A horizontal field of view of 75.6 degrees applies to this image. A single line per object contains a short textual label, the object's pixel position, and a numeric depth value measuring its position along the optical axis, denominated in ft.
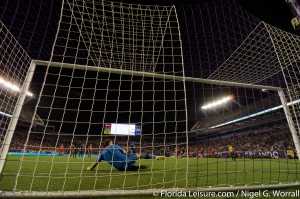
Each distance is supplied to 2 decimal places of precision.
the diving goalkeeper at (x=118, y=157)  15.25
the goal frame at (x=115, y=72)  7.55
